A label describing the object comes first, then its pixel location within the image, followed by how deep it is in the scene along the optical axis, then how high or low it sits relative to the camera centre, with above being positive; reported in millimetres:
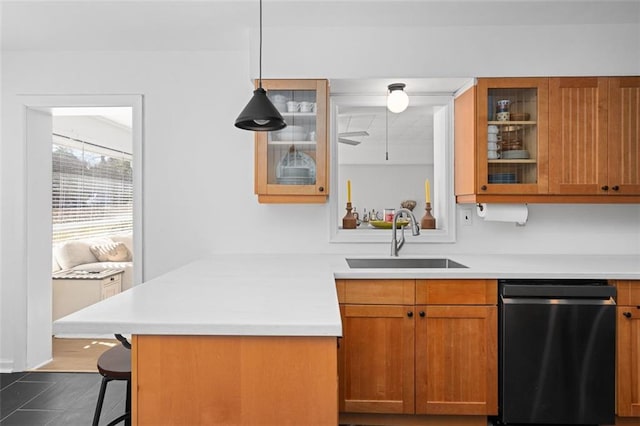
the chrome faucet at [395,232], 2580 -119
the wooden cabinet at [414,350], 2174 -714
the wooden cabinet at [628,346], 2121 -677
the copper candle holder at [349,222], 2992 -66
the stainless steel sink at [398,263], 2721 -326
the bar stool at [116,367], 1667 -635
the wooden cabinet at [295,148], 2564 +402
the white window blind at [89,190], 4543 +273
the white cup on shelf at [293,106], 2605 +667
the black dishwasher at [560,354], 2086 -708
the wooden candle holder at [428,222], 2971 -64
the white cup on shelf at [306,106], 2600 +666
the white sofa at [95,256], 4453 -487
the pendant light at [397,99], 2691 +739
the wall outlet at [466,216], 2885 -24
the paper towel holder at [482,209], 2734 +27
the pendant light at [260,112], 1761 +432
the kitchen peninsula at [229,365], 1181 -437
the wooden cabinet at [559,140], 2453 +439
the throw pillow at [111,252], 4859 -472
